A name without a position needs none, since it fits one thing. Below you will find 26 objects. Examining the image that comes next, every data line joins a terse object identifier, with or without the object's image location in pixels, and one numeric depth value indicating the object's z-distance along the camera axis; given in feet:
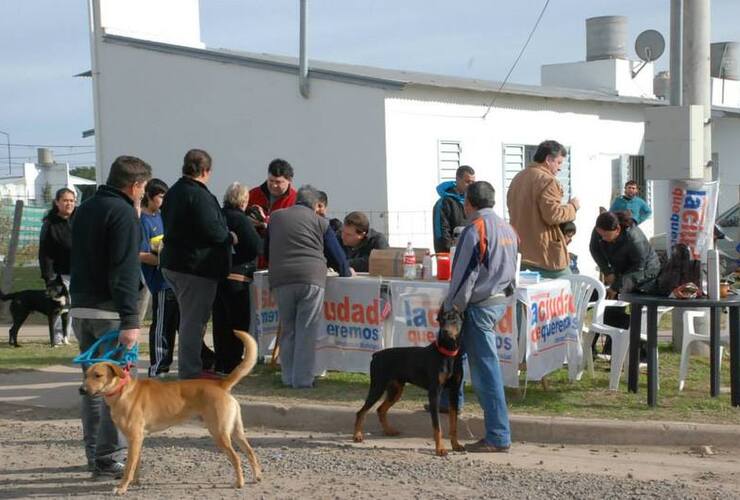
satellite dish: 86.99
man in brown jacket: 29.91
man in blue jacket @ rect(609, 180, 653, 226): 56.54
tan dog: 21.33
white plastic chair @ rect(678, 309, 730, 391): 29.91
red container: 30.37
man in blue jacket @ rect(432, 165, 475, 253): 36.76
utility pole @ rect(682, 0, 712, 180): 35.40
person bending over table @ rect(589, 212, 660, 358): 33.45
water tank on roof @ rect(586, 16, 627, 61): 95.30
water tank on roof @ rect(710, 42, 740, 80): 108.58
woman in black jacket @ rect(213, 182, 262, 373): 31.55
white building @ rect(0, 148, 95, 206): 142.41
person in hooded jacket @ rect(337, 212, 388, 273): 34.27
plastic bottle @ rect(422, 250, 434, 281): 30.83
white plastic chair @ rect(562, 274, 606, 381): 31.32
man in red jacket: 33.40
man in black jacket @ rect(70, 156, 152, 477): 21.79
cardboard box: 31.78
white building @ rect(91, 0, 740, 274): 56.29
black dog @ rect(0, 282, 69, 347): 41.63
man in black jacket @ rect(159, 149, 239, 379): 28.76
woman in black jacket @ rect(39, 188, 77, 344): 40.52
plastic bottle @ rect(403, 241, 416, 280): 31.01
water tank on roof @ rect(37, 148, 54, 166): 145.69
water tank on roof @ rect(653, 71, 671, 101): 89.40
